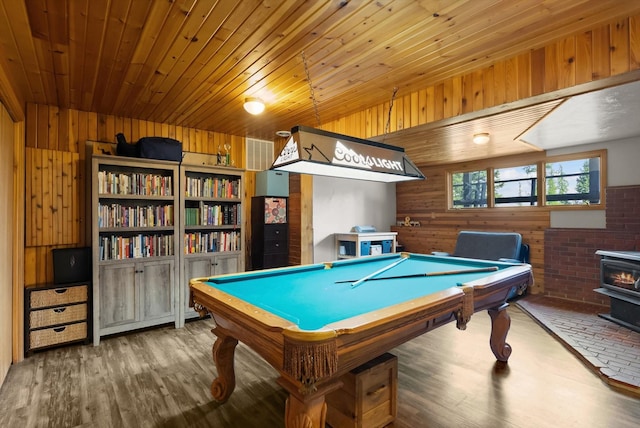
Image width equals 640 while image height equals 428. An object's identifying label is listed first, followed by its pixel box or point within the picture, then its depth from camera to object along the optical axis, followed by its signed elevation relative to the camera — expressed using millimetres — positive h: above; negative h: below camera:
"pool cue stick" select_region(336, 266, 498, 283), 2504 -499
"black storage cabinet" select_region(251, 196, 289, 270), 4707 -286
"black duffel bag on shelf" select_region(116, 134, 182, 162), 3527 +753
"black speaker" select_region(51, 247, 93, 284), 3232 -519
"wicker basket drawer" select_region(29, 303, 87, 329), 2990 -981
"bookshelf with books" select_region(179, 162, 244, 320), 3828 -112
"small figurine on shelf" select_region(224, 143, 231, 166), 4309 +790
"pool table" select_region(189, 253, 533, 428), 1290 -514
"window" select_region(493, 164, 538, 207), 5246 +442
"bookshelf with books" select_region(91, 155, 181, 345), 3301 -323
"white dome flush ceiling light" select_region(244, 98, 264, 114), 3242 +1120
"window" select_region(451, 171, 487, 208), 5879 +441
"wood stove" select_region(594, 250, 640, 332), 3416 -848
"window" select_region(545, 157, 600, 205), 4637 +450
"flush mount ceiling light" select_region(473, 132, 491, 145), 4027 +960
